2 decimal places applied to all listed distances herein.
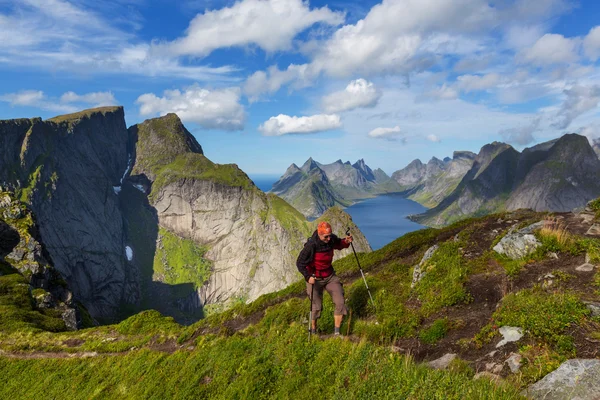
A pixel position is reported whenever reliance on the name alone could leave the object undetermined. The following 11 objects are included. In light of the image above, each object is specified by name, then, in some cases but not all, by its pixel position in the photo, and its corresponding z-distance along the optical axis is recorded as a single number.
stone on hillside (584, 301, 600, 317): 8.79
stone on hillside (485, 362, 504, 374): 8.27
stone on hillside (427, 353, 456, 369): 9.25
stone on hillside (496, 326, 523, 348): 9.16
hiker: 11.76
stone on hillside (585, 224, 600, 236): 14.48
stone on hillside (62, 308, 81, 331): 41.09
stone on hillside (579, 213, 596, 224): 16.19
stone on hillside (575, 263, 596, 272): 11.60
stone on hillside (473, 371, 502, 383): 7.44
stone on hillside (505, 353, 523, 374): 8.05
